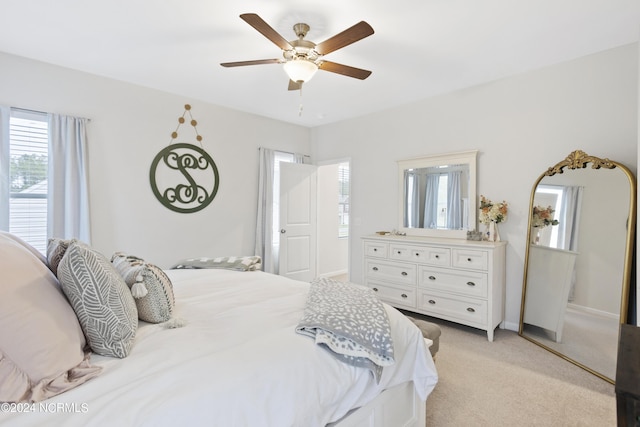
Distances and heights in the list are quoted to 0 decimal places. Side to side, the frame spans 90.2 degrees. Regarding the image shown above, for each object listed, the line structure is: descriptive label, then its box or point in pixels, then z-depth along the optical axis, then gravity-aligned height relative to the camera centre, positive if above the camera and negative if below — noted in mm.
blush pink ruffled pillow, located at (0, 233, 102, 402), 886 -435
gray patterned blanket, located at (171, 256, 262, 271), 2712 -551
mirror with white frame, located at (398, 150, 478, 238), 3633 +149
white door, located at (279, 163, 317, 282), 4883 -290
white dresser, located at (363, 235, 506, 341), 3096 -748
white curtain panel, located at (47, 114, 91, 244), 3080 +151
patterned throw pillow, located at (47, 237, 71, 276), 1354 -252
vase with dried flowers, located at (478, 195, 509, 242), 3309 -74
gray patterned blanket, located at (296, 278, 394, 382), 1289 -531
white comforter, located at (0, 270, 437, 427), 880 -574
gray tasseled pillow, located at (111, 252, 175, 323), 1448 -430
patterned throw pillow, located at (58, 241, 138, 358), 1127 -385
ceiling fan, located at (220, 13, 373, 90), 1988 +1057
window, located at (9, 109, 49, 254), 2949 +174
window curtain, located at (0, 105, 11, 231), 2854 +254
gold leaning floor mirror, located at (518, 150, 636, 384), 2453 -409
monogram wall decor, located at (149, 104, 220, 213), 3789 +289
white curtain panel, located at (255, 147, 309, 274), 4660 -124
